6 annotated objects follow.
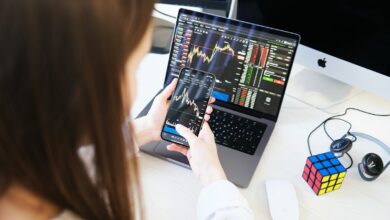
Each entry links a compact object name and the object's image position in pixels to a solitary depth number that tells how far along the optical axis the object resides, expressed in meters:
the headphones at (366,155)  0.73
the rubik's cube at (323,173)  0.68
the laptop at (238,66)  0.80
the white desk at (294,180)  0.67
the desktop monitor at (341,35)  0.78
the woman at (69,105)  0.33
